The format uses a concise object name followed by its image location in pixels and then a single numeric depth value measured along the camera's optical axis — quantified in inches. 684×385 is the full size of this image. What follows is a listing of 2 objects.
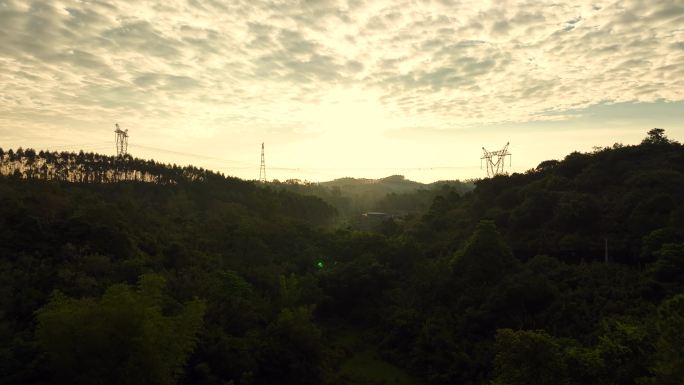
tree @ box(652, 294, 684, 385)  496.1
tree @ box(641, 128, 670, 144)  1745.2
